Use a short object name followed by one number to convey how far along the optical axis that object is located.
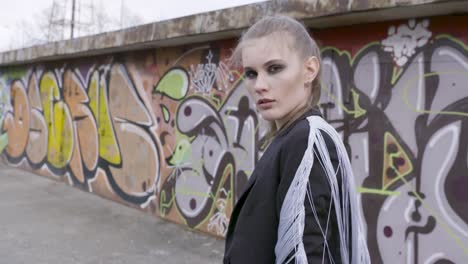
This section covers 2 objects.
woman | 1.20
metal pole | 25.95
